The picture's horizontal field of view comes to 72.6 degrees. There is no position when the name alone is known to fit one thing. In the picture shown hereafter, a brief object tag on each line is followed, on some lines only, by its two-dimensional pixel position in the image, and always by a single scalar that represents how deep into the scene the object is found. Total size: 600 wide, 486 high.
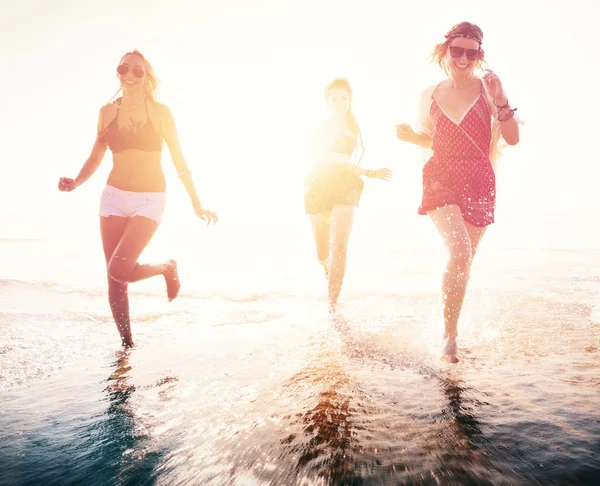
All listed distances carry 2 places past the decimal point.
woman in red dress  2.96
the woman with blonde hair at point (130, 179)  3.32
